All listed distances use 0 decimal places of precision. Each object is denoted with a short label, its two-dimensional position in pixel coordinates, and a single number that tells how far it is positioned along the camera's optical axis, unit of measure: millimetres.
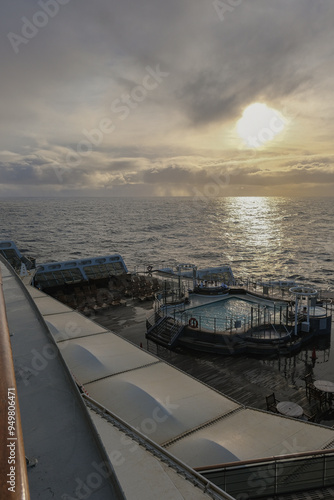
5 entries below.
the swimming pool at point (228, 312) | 24969
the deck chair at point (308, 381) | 16825
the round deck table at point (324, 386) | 15275
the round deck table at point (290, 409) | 13805
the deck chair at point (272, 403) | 15203
